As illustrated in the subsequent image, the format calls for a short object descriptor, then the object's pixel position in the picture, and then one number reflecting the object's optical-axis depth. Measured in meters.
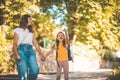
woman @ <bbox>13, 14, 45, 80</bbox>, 8.33
